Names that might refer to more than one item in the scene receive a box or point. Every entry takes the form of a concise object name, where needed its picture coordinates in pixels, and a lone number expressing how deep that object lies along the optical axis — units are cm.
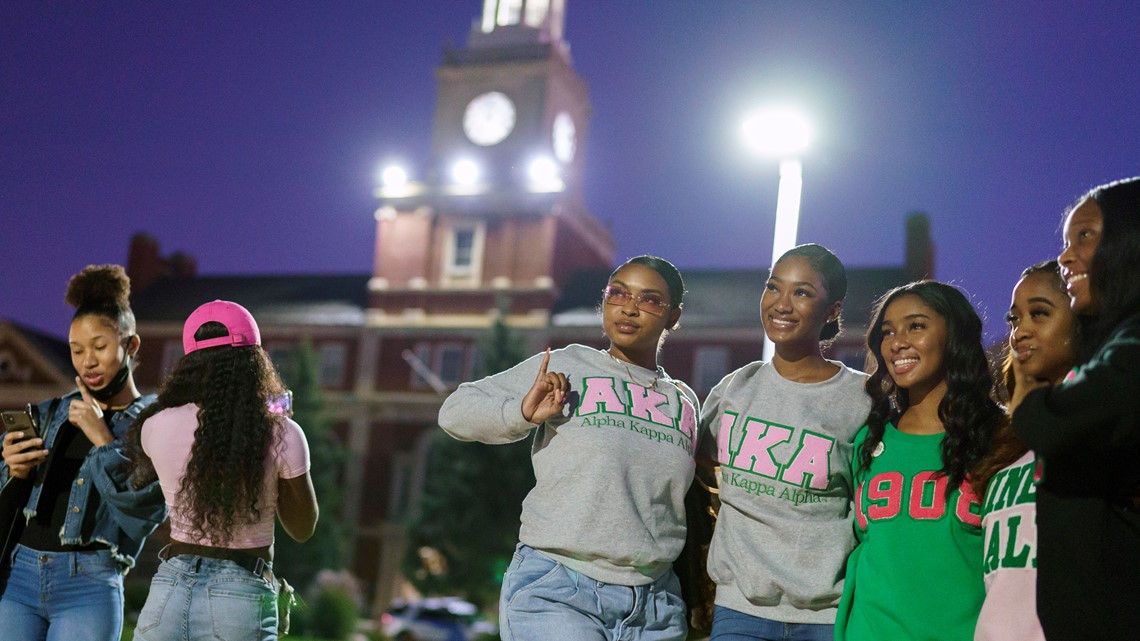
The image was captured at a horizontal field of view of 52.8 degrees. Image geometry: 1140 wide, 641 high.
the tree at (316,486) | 3144
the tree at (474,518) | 2994
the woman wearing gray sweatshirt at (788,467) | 434
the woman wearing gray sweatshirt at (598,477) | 427
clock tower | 3925
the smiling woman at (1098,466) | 300
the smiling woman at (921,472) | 397
